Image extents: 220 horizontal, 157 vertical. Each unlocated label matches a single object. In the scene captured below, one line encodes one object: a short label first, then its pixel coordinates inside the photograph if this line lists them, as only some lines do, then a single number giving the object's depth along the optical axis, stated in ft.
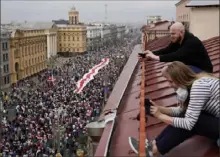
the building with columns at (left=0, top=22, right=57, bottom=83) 119.53
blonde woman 8.64
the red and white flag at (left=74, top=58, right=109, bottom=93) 63.35
